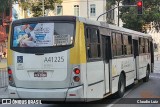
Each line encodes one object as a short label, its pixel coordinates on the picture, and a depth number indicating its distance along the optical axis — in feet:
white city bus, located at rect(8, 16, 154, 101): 33.91
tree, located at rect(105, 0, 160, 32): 154.61
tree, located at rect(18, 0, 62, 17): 172.24
